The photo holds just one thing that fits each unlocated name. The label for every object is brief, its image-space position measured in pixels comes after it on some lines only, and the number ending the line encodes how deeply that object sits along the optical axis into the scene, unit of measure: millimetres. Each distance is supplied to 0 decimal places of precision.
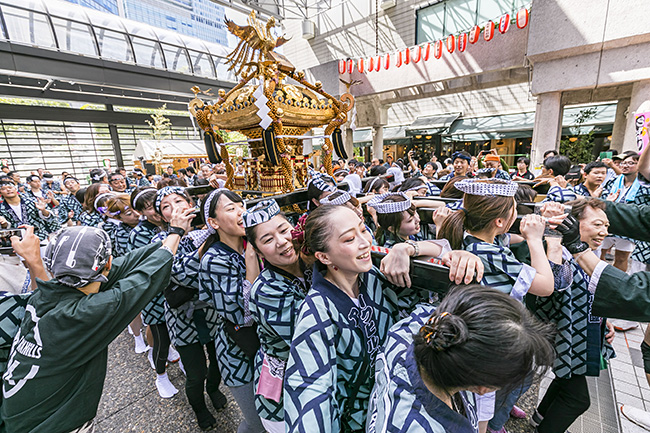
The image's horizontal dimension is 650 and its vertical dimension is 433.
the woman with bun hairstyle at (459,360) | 754
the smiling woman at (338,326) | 1013
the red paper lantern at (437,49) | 9633
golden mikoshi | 3531
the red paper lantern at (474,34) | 8773
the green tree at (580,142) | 10312
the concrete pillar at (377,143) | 13594
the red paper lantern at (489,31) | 8578
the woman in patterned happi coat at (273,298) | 1320
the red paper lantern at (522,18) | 7918
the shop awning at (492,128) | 12664
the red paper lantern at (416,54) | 9859
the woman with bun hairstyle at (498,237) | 1261
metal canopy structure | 11242
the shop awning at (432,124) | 14727
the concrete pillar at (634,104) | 6612
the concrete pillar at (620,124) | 8688
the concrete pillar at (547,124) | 7734
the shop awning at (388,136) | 16500
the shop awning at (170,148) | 17875
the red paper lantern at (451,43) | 9266
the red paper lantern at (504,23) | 8241
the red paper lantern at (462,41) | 8984
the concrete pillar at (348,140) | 13135
